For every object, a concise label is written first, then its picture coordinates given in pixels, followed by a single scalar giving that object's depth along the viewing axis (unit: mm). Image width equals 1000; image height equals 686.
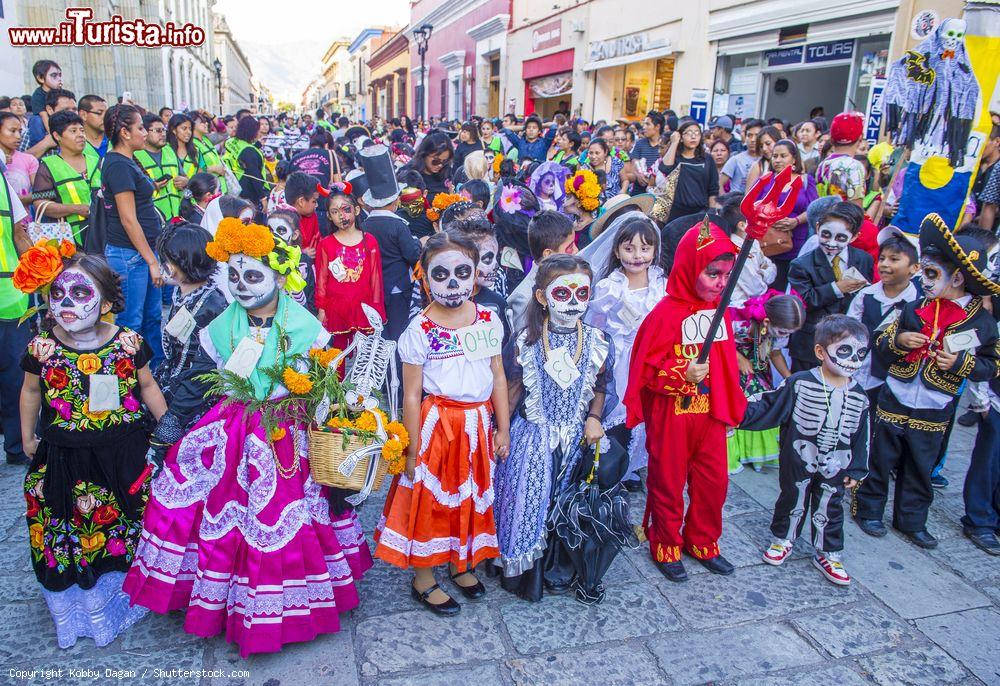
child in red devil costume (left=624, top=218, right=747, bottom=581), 3416
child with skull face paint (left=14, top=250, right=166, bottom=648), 2838
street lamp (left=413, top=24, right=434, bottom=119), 25034
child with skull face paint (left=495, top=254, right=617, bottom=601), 3254
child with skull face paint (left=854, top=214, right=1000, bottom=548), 3641
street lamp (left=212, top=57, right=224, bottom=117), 43100
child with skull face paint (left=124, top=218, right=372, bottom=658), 2779
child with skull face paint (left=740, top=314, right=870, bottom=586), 3529
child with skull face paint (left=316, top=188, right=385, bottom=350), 4711
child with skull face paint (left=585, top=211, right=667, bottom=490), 3967
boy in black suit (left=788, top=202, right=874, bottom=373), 4539
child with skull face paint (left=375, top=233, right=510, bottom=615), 3037
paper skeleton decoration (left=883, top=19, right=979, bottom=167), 5395
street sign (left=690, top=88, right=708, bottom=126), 10602
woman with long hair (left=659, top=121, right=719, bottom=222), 6918
